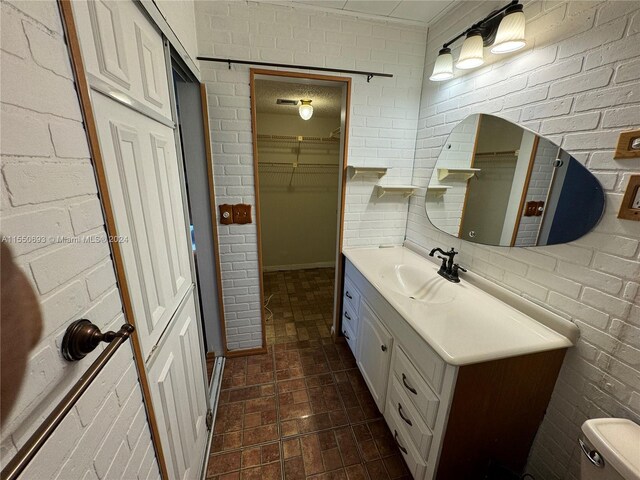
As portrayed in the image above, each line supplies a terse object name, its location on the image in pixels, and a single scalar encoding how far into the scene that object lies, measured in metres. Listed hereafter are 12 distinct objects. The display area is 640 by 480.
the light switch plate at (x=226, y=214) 1.77
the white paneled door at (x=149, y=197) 0.62
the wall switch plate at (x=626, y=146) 0.83
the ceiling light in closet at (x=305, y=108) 2.34
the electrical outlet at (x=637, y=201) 0.82
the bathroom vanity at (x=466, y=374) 0.96
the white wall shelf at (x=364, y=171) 1.82
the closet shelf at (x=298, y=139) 3.23
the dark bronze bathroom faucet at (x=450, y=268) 1.53
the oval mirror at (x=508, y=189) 1.00
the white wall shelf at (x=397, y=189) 1.90
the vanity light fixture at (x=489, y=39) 1.08
